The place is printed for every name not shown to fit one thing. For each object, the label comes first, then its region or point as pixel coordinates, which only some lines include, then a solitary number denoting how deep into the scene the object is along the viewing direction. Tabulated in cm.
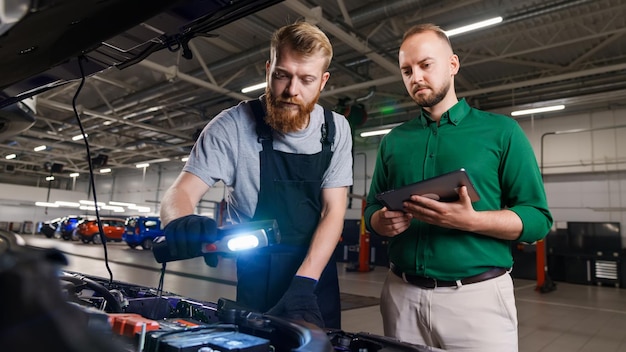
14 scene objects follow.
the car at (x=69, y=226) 1808
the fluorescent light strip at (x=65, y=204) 2491
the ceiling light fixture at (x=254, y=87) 848
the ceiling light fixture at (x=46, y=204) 2231
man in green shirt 120
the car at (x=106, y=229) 1628
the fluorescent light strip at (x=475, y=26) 594
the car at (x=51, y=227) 1957
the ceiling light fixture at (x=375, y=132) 1135
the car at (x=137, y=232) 1438
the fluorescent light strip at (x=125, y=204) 2297
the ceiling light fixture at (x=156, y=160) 1797
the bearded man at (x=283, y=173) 129
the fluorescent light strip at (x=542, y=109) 896
